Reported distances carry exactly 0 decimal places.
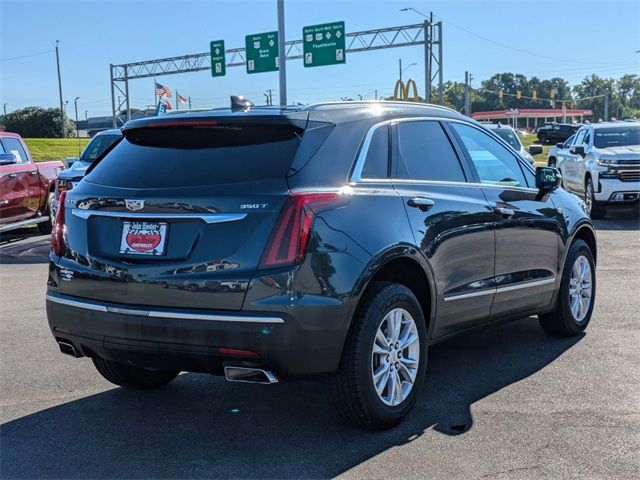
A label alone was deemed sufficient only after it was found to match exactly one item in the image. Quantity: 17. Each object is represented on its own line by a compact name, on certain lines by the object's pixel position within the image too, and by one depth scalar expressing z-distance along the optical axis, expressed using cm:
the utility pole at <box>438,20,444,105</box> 3453
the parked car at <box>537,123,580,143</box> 5575
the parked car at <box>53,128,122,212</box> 1375
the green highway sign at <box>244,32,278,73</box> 3556
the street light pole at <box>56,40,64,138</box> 6234
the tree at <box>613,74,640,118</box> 16575
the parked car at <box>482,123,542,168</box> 1785
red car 1312
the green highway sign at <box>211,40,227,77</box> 3994
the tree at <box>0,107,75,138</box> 7888
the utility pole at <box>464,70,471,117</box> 5746
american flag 3186
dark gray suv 370
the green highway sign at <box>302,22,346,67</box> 3412
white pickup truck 1488
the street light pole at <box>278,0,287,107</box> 2171
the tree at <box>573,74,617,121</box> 16125
